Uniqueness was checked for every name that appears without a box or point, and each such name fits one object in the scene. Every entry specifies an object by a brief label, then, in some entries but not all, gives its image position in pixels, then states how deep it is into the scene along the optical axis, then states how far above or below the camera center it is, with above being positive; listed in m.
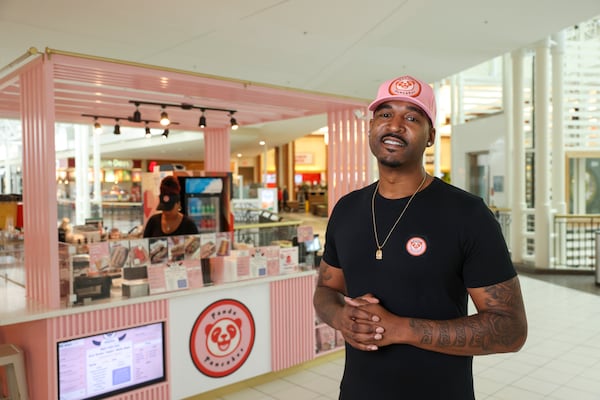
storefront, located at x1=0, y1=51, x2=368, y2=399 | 3.48 -0.77
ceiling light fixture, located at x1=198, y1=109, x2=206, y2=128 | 7.03 +1.04
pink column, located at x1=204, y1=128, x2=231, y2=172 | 8.88 +0.78
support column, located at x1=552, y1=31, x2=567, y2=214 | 10.47 +1.62
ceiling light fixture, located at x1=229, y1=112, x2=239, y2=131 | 7.56 +1.10
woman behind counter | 5.20 -0.25
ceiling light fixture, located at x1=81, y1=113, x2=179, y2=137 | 7.50 +1.19
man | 1.41 -0.25
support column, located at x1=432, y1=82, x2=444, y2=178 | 15.83 +1.17
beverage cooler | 7.93 -0.08
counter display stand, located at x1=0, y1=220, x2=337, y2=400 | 3.51 -0.99
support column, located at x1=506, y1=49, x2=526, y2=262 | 10.70 +0.30
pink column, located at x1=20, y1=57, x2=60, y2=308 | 3.46 +0.14
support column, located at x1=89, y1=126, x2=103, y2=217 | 17.63 +1.02
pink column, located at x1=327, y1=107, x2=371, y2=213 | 5.86 +0.47
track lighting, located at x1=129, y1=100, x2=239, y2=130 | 6.27 +1.14
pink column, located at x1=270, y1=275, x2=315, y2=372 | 4.77 -1.23
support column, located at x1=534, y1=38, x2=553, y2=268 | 10.04 +0.73
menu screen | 3.52 -1.21
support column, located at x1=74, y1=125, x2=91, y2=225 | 16.31 +0.76
